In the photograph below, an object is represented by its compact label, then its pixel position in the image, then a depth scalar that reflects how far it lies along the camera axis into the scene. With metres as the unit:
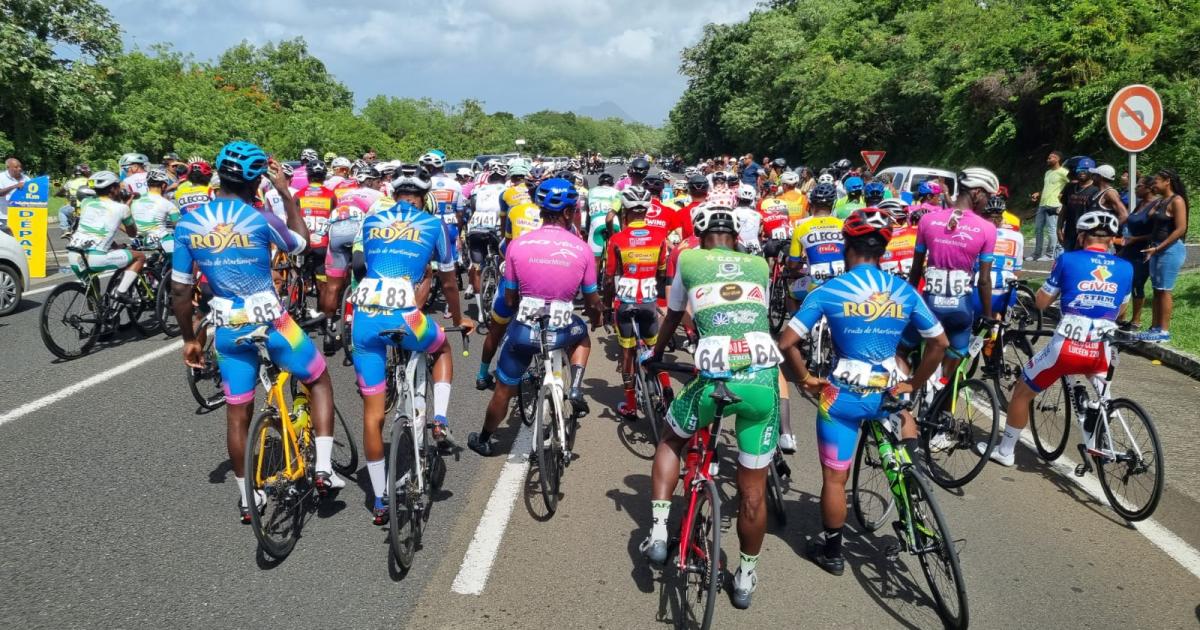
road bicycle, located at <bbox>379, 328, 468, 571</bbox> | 3.94
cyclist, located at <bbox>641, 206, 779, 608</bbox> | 3.64
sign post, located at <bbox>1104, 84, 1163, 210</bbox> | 7.74
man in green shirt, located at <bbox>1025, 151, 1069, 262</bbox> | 13.05
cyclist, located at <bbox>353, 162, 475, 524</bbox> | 4.41
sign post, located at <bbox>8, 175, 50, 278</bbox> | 12.06
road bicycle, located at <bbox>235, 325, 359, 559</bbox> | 4.04
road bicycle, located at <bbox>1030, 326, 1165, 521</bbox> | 4.70
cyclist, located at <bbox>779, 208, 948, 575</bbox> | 3.88
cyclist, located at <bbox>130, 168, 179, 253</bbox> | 9.17
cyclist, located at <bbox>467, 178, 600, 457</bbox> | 4.92
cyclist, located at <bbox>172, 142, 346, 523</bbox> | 4.16
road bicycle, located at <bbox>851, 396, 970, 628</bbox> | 3.55
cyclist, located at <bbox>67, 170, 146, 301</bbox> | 8.33
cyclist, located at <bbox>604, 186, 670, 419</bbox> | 6.60
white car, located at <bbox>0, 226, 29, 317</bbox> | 9.94
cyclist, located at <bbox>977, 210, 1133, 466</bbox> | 5.00
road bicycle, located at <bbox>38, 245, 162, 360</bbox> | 8.03
